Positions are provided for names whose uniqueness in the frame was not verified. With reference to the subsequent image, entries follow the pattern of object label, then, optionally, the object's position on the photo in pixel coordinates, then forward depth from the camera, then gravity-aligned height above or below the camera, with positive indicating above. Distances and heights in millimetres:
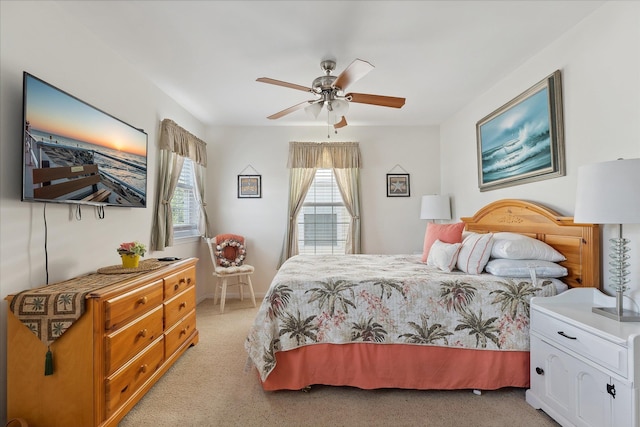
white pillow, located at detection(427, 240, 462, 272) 2508 -347
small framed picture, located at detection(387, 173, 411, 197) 4652 +476
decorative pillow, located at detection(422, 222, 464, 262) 2914 -184
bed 2039 -788
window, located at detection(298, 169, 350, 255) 4715 -37
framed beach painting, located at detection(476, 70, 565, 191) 2404 +701
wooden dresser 1561 -796
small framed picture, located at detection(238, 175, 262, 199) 4617 +507
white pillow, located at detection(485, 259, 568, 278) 2168 -388
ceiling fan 2498 +1032
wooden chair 4008 -555
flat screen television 1682 +447
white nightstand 1380 -777
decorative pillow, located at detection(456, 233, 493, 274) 2365 -315
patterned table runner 1525 -466
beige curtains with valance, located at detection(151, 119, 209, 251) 3176 +517
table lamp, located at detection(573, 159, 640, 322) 1475 +71
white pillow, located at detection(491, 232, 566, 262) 2248 -266
